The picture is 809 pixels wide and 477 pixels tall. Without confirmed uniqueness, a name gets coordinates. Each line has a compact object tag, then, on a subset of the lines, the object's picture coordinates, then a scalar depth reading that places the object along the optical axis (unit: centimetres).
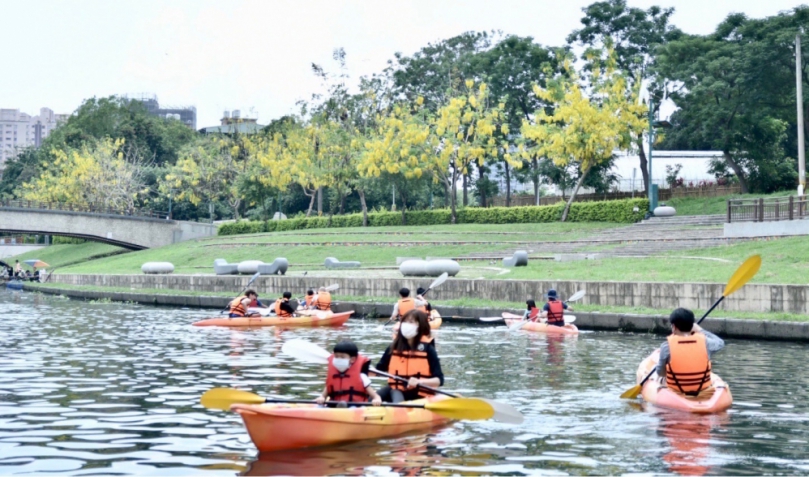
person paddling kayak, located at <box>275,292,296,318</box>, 2926
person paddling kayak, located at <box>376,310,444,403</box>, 1236
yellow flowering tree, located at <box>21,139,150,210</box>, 9194
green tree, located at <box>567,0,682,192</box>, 6931
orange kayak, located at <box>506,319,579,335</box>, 2466
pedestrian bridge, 7869
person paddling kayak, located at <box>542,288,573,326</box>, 2494
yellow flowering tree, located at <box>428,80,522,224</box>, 6384
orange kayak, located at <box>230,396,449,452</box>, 1075
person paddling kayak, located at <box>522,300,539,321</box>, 2605
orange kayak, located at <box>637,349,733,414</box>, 1340
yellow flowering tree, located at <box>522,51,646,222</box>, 5647
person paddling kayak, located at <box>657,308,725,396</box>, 1316
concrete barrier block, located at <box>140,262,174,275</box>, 5150
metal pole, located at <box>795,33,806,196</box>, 4322
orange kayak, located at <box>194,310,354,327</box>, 2886
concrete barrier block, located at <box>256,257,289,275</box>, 4094
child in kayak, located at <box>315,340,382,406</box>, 1181
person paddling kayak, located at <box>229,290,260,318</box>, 2947
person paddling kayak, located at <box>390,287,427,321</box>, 2365
